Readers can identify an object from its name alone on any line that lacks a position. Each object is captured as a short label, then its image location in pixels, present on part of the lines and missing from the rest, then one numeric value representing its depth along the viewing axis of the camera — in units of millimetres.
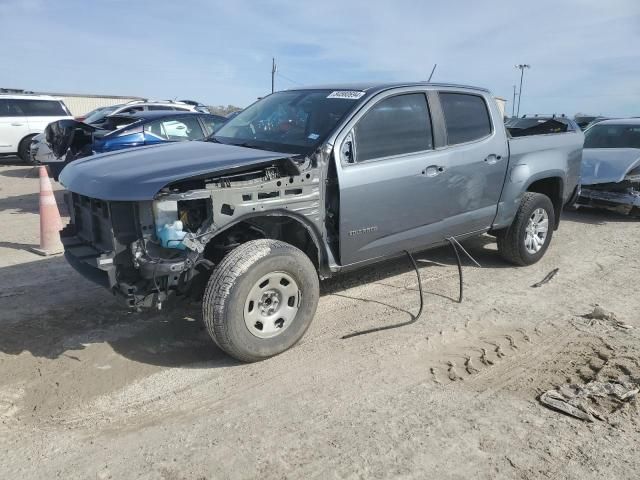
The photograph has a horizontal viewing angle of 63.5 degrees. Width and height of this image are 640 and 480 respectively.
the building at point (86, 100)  35969
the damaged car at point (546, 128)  6566
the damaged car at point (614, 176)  8250
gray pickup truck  3348
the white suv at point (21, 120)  14398
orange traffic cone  6215
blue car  8023
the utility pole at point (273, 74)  40781
